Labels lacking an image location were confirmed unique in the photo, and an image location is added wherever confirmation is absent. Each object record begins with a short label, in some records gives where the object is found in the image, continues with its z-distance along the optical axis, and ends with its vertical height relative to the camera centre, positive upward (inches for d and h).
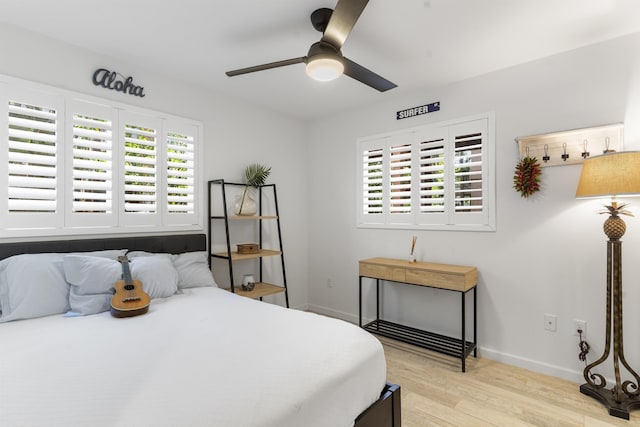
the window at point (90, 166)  87.2 +14.5
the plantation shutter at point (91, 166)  96.3 +14.2
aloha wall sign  100.8 +41.4
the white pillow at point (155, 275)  87.3 -16.9
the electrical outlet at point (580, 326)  97.3 -34.1
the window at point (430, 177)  115.4 +13.6
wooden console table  107.7 -24.4
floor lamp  80.0 -10.0
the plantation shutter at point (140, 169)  106.5 +14.8
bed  39.2 -22.8
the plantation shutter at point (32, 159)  85.9 +14.6
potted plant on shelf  130.1 +11.4
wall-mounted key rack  92.0 +20.1
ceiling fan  65.8 +36.8
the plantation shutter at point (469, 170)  115.3 +14.9
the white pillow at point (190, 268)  101.1 -17.7
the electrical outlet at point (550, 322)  102.1 -34.5
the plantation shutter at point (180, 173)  117.0 +14.5
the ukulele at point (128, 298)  74.0 -20.0
